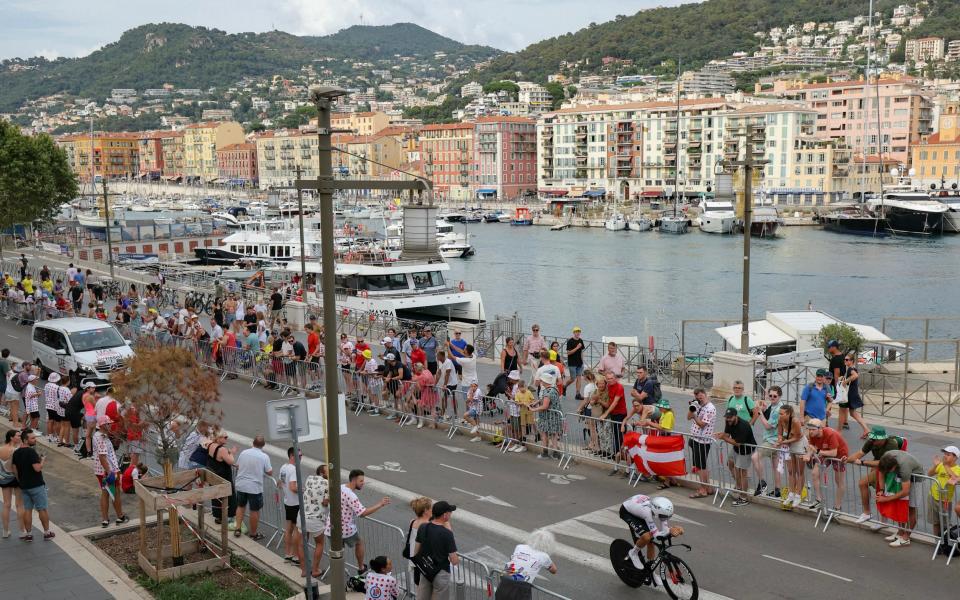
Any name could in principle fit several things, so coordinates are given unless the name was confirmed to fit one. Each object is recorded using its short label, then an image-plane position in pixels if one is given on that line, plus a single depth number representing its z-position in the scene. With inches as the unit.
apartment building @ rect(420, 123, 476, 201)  6692.9
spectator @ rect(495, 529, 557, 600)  303.4
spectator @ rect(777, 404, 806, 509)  467.8
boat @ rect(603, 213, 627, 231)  4862.2
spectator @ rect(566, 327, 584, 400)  753.6
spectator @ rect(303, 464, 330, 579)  391.2
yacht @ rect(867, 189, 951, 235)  4239.7
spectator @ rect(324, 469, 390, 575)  377.1
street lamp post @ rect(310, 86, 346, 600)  319.0
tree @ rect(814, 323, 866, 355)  871.1
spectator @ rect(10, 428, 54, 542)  435.8
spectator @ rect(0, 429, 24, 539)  447.5
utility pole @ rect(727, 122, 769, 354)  701.3
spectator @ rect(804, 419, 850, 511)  457.4
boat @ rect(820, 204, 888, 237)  4377.5
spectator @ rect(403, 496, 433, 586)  342.6
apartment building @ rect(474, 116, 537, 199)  6530.5
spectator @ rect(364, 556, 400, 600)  333.7
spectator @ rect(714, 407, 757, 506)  488.4
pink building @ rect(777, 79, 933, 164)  6053.2
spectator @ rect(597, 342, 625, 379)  655.1
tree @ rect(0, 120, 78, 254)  2276.1
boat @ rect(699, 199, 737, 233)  4493.1
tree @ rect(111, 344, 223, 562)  395.5
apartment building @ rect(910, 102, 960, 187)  5462.6
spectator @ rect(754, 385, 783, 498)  485.1
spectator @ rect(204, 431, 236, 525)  448.7
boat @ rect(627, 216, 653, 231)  4788.4
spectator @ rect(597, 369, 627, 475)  556.7
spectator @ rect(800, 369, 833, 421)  540.7
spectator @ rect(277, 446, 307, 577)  411.2
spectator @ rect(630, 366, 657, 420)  557.3
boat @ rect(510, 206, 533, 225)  5408.5
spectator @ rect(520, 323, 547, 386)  773.9
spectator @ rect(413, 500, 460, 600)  333.4
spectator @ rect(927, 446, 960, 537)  398.9
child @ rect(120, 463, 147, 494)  474.9
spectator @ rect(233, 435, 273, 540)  437.4
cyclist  364.8
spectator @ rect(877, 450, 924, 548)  417.0
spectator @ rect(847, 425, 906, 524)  433.4
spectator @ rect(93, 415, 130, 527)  465.1
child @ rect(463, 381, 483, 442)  645.9
